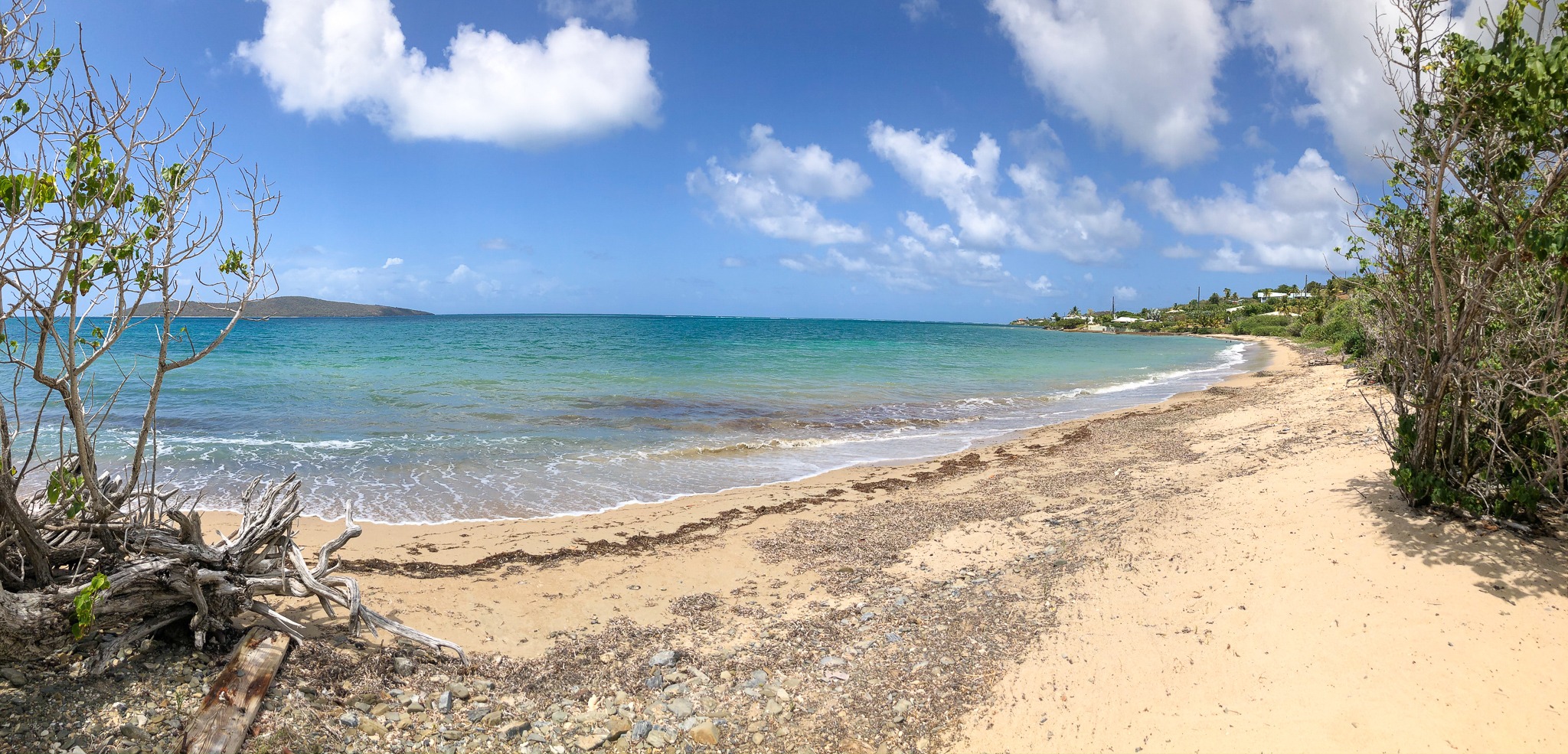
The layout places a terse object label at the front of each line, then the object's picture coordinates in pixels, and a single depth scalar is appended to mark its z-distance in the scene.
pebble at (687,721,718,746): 4.47
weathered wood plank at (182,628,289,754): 3.88
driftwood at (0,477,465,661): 4.02
